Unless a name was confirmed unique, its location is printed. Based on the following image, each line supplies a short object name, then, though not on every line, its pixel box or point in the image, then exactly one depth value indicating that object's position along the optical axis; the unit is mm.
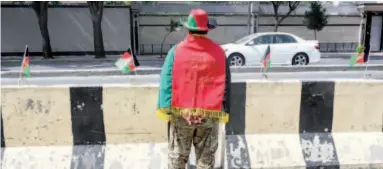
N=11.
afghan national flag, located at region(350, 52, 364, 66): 9961
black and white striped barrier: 3400
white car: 14914
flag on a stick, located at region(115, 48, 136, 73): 7376
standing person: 2682
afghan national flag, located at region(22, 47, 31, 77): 8856
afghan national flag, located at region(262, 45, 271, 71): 9604
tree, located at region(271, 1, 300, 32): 27281
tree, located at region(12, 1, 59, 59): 21812
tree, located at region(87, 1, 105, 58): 22516
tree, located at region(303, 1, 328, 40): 27422
